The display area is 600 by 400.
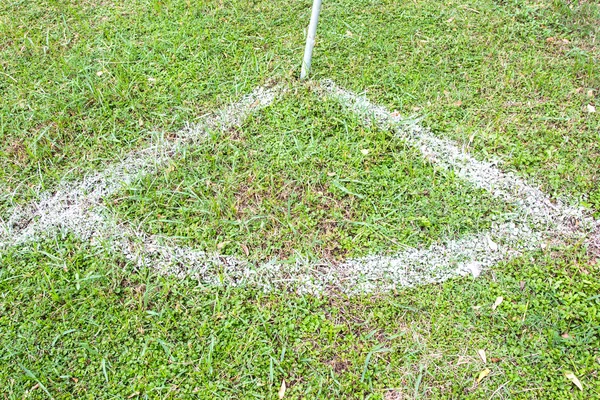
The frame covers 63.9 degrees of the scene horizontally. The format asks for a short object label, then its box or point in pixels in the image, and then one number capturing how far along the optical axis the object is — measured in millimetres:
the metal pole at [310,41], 2828
